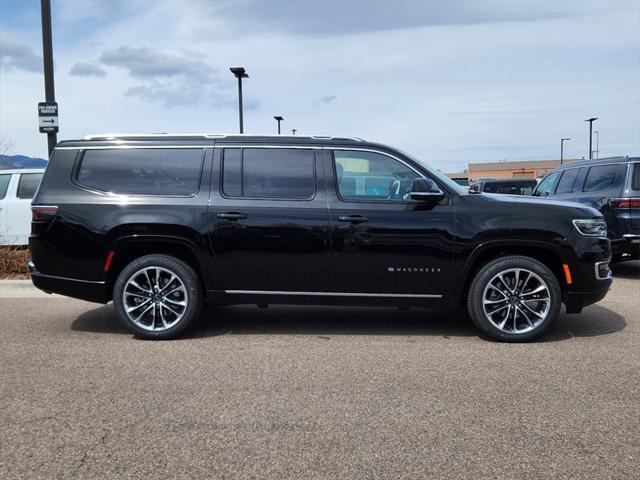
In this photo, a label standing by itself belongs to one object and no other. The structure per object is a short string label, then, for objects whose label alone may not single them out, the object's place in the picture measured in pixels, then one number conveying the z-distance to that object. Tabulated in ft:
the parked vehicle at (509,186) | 64.03
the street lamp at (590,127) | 152.35
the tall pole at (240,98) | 66.39
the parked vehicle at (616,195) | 29.43
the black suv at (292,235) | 17.98
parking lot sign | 32.55
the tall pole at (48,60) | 32.86
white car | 36.65
